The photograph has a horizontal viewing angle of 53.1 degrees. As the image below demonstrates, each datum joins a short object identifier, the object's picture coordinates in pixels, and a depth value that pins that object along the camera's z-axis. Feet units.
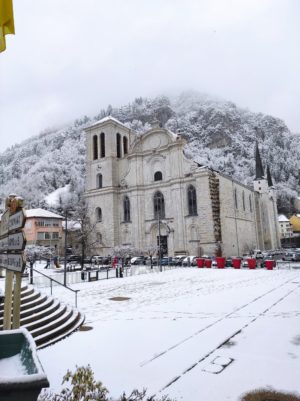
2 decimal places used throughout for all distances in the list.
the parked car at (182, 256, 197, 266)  110.64
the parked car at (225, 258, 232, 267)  103.54
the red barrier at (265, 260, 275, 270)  84.64
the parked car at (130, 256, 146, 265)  119.92
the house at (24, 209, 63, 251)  172.35
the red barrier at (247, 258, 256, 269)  89.06
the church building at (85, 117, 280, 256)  131.75
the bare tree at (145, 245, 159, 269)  139.54
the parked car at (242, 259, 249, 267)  96.07
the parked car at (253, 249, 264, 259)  129.03
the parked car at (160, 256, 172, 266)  114.03
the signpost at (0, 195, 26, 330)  15.37
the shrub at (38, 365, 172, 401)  11.93
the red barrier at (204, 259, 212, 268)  98.74
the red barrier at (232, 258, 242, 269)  92.78
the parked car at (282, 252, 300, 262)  111.24
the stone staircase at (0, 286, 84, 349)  25.63
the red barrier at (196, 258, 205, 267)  101.09
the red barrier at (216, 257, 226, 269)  95.56
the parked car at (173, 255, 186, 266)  113.80
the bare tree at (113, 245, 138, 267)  139.23
